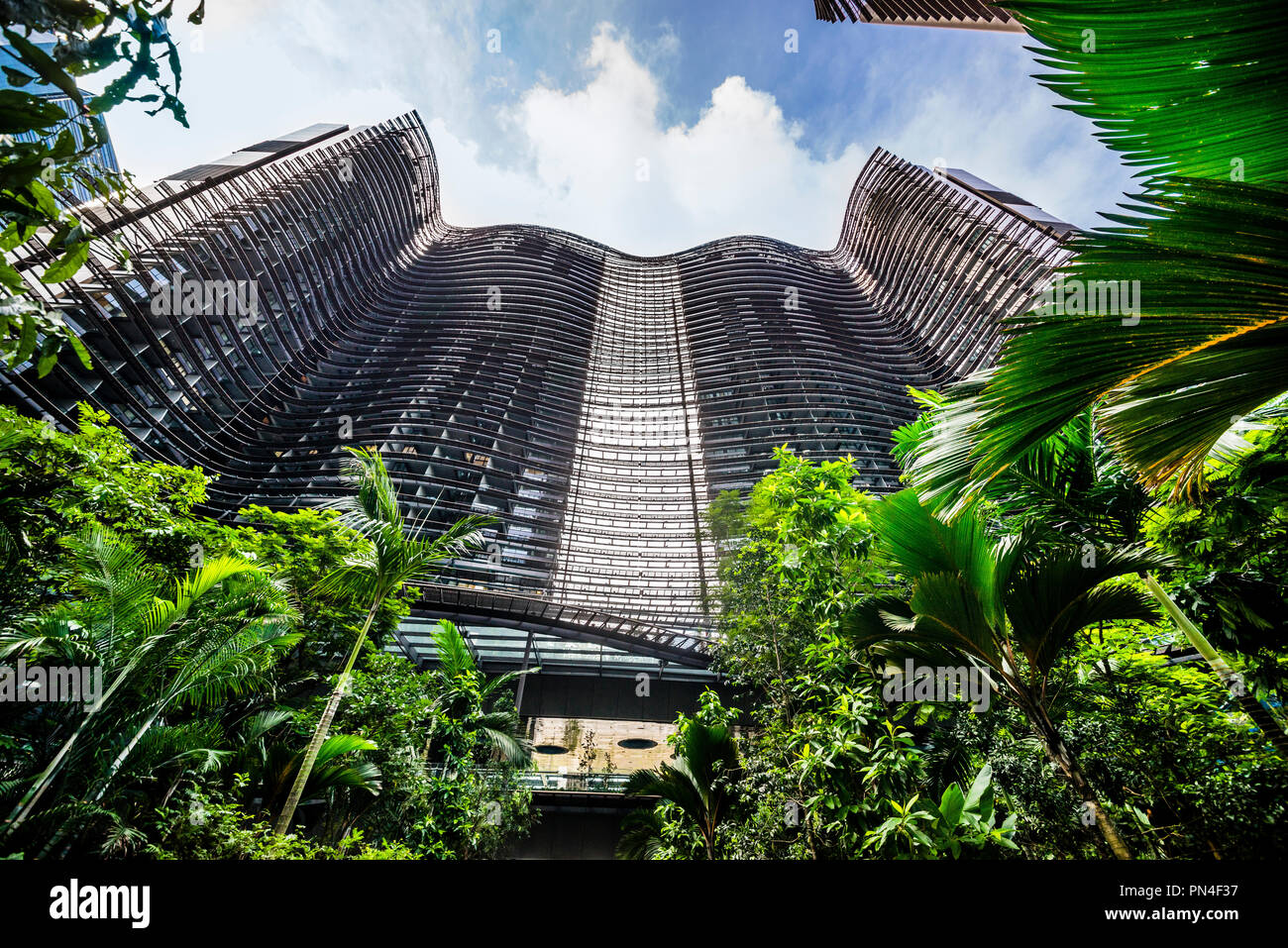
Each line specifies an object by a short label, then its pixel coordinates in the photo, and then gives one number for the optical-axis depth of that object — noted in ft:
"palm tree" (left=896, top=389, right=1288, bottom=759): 11.72
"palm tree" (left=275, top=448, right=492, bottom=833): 18.63
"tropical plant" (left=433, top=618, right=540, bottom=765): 31.01
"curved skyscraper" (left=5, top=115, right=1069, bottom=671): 70.23
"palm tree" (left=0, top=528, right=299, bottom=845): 15.44
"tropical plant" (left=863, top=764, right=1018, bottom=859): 9.89
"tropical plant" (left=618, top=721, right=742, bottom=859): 19.79
